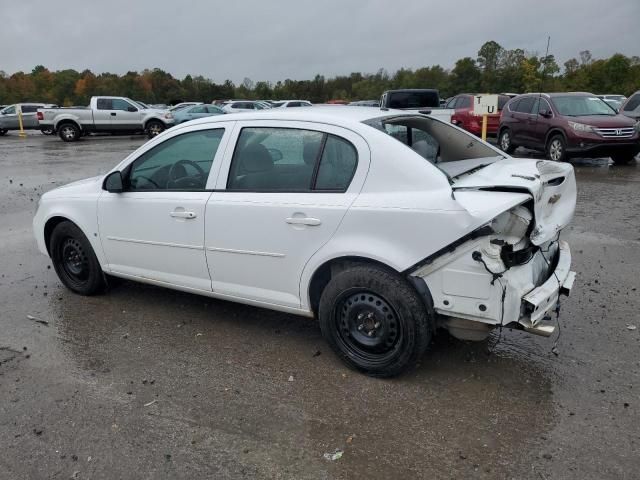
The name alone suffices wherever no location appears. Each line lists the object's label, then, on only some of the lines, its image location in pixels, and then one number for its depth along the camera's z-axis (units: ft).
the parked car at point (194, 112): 84.58
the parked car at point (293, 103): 93.89
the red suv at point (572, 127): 41.16
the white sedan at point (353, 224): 10.16
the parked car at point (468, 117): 61.93
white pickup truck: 80.64
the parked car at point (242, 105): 95.80
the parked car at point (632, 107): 48.78
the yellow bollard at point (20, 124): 94.16
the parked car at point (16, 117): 97.68
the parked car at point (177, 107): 93.36
